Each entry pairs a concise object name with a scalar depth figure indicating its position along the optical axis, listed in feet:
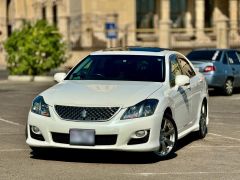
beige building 139.74
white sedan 28.60
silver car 67.77
